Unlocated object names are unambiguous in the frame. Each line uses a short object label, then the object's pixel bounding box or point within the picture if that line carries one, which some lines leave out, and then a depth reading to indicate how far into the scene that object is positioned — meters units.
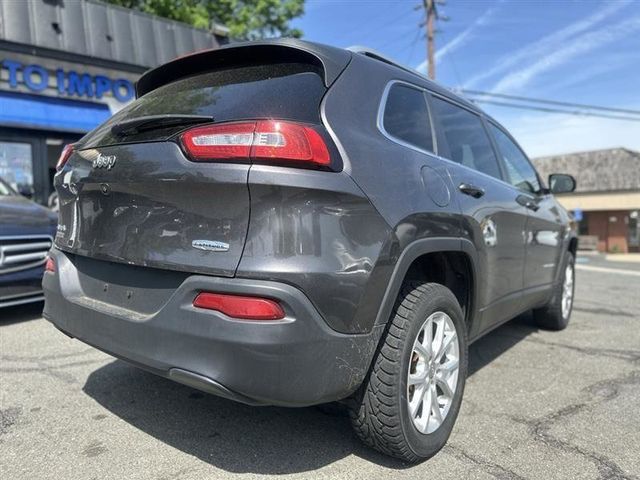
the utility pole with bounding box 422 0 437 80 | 22.59
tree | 17.45
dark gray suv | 2.06
